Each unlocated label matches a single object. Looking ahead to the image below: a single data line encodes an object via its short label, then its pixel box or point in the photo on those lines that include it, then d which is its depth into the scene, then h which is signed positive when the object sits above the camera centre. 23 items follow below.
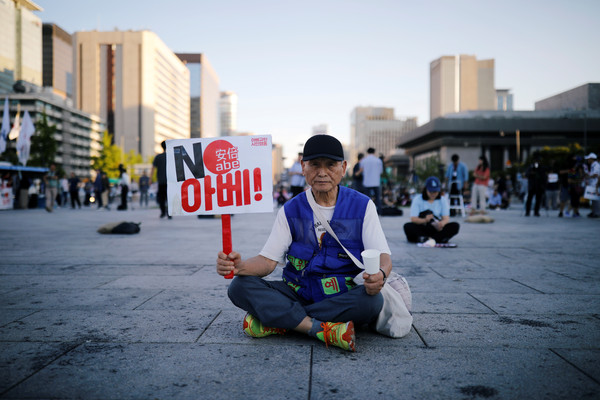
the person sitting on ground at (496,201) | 21.30 -0.38
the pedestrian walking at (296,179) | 14.27 +0.46
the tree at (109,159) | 74.24 +5.93
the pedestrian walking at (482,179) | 12.98 +0.43
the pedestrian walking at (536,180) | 13.16 +0.39
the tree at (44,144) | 54.12 +6.05
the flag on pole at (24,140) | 19.56 +2.36
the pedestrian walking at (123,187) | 18.04 +0.25
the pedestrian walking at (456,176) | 12.80 +0.50
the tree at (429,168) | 72.12 +4.34
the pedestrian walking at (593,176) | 12.12 +0.48
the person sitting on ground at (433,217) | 6.88 -0.37
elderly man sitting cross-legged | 2.54 -0.43
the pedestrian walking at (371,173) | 12.43 +0.57
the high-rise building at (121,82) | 108.19 +27.42
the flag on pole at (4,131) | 19.89 +2.85
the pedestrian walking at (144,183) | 22.25 +0.50
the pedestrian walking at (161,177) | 11.89 +0.44
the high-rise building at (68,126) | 76.06 +13.93
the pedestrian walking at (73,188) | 20.64 +0.23
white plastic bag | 2.63 -0.74
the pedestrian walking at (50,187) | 17.48 +0.24
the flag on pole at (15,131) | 21.48 +3.07
